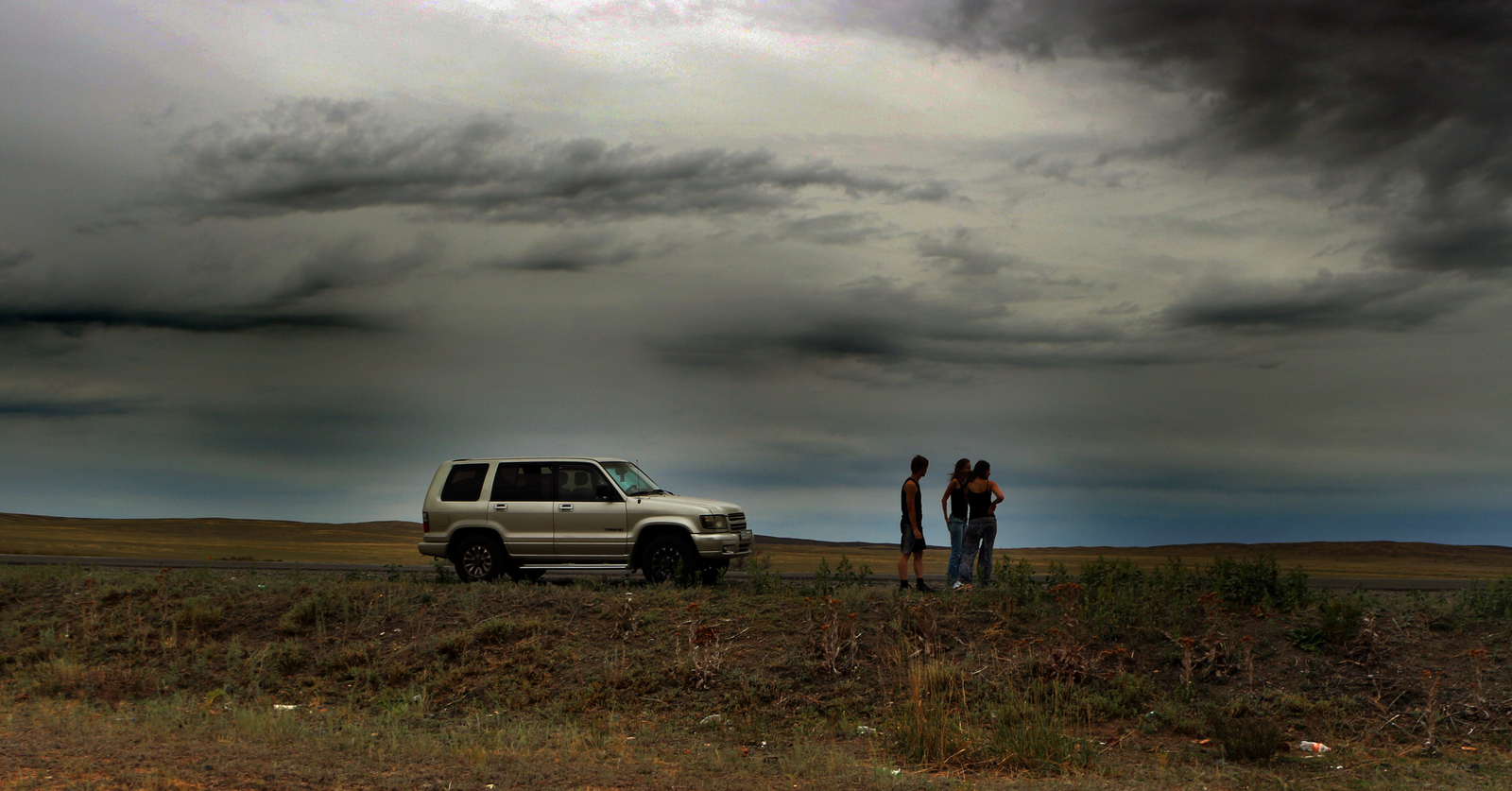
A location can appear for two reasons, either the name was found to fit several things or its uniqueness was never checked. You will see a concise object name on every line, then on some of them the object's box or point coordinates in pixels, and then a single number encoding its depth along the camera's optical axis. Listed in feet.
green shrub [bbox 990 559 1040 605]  45.82
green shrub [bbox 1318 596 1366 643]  40.65
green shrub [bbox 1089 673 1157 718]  36.76
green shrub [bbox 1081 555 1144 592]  47.55
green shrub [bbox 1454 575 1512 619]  43.47
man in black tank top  51.01
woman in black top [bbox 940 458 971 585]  52.01
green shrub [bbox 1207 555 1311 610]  45.32
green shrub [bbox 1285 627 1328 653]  40.60
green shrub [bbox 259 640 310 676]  44.01
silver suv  53.01
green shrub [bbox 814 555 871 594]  49.97
